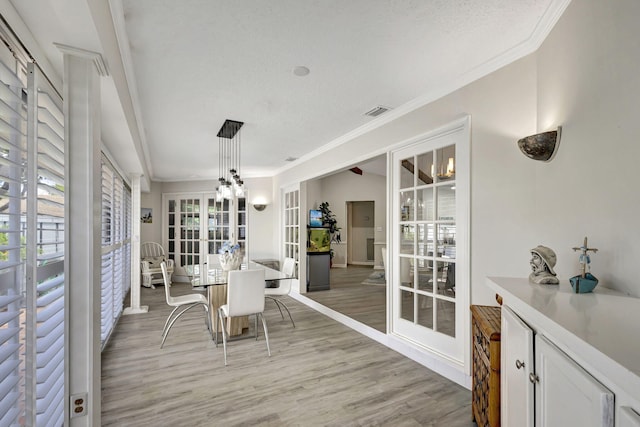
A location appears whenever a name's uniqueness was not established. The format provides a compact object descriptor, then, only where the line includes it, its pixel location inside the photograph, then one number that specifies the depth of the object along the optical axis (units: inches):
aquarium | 252.8
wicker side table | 68.4
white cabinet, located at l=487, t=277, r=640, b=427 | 25.8
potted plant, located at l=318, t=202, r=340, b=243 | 378.3
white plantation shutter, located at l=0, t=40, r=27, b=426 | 42.4
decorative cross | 51.1
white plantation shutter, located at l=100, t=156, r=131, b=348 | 135.2
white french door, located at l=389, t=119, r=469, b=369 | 104.6
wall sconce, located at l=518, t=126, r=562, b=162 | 72.1
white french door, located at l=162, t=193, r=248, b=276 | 303.9
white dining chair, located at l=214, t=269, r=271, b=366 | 126.8
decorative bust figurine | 57.0
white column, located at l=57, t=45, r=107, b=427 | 55.9
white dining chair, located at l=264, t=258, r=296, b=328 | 167.0
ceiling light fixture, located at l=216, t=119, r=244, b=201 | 148.7
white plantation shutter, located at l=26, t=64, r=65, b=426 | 50.3
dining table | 149.4
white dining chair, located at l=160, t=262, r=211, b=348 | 140.3
